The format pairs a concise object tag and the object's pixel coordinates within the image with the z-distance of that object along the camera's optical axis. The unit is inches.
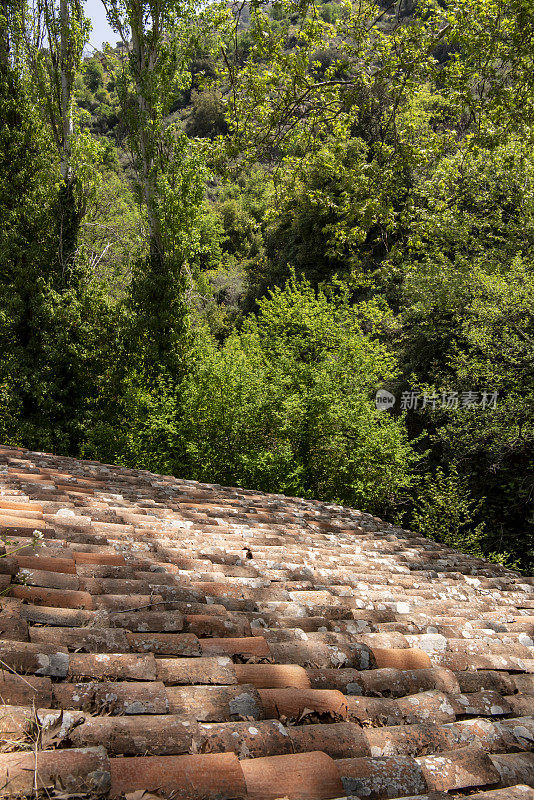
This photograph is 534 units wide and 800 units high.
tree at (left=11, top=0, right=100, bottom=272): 476.7
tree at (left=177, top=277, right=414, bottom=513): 442.9
